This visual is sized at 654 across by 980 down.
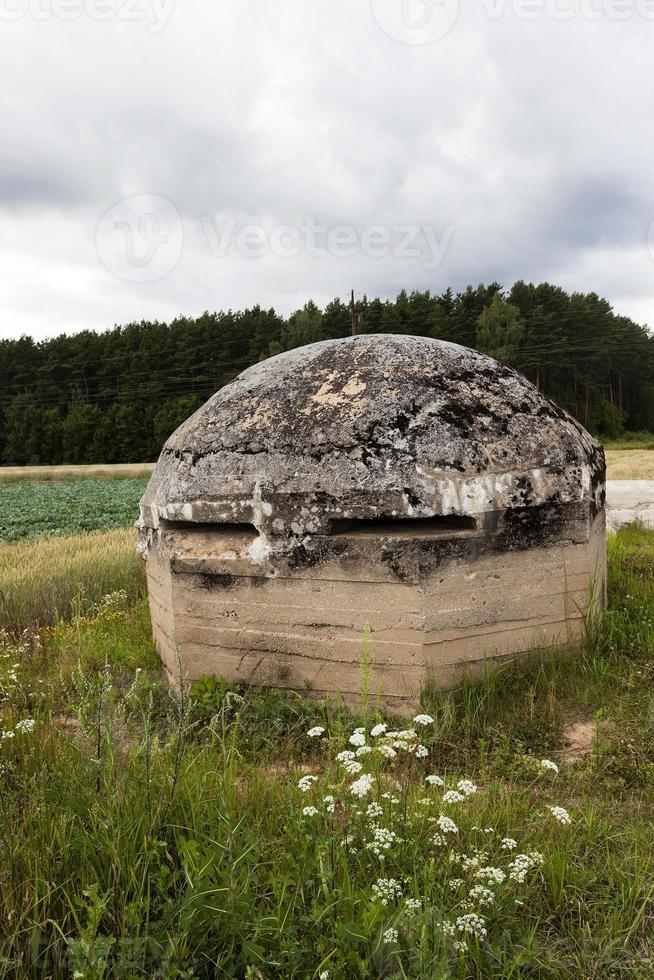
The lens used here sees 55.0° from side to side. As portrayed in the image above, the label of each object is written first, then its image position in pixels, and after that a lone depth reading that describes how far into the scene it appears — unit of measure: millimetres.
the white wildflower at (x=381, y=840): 1784
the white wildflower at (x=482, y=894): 1680
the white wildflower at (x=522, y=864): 1696
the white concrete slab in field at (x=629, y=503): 9844
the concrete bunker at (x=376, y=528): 3434
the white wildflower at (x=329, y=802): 1887
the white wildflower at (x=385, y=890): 1610
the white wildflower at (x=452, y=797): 1862
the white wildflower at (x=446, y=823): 1809
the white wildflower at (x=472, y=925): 1581
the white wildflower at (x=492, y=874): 1690
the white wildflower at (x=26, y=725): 2207
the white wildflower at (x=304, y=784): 1985
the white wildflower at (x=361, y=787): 1785
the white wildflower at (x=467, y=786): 1900
